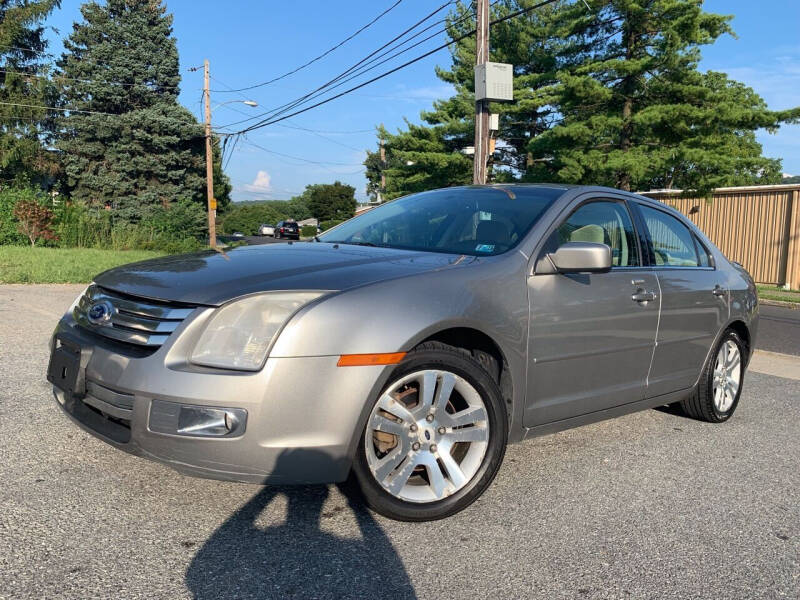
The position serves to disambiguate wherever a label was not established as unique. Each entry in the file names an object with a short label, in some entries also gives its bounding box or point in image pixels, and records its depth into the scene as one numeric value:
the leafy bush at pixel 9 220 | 21.45
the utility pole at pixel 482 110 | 13.73
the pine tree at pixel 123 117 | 38.72
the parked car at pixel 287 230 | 58.19
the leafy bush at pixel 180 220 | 31.27
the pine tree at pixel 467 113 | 29.72
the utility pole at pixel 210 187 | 34.99
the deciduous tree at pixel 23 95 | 37.47
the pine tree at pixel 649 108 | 19.69
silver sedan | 2.62
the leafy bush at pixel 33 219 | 21.19
